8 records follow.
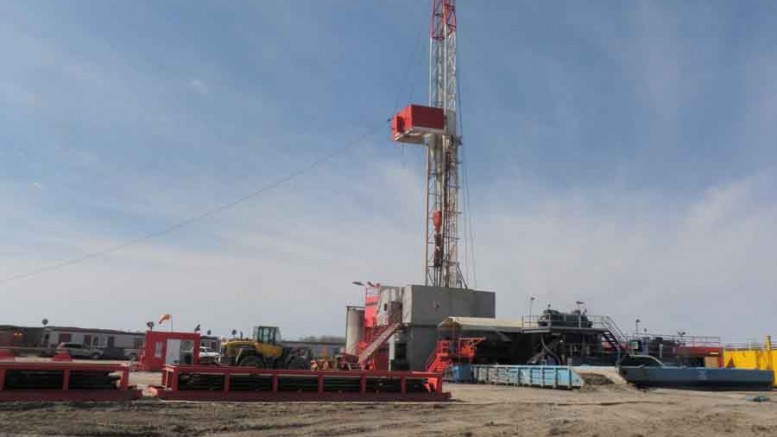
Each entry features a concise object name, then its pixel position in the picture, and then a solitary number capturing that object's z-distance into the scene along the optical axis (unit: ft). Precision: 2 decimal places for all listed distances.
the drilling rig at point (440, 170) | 174.19
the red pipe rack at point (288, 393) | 66.54
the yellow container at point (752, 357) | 111.04
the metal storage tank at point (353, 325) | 184.55
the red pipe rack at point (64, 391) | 59.88
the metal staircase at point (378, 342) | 151.02
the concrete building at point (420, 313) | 149.79
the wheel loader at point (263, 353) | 112.47
